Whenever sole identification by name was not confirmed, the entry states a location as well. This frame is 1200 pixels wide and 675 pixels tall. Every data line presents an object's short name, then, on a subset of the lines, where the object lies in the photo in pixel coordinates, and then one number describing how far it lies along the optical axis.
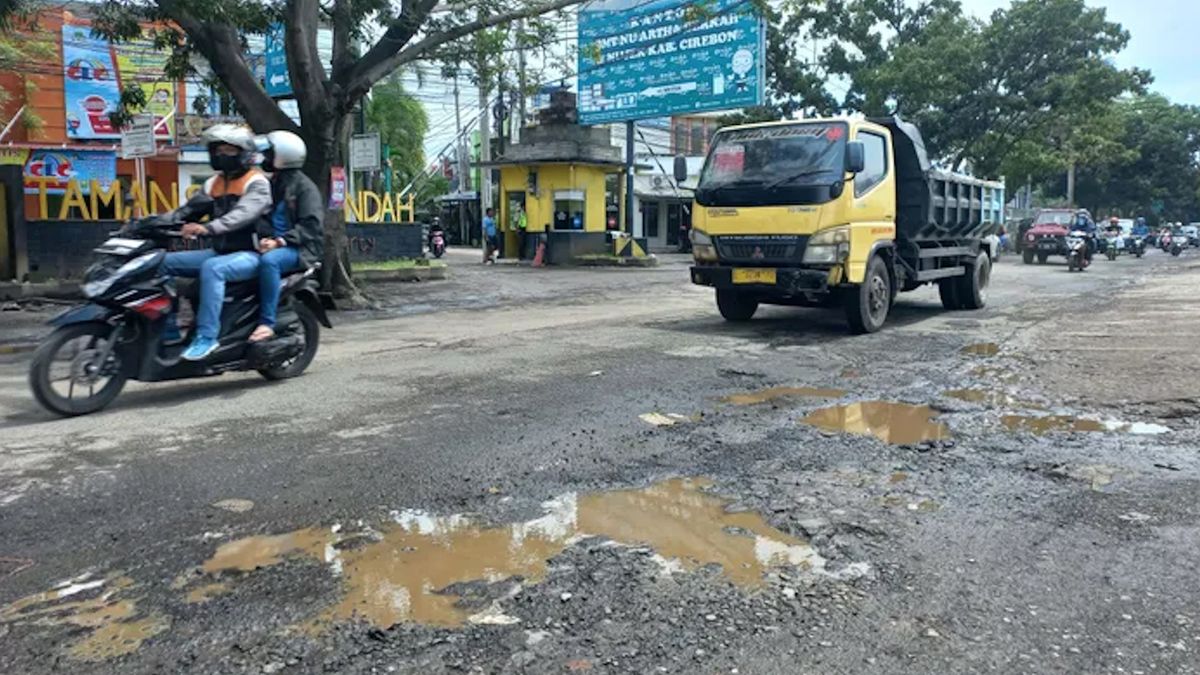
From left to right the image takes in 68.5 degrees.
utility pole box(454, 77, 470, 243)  37.69
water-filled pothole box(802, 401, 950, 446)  5.18
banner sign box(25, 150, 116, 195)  23.30
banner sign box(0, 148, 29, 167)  23.05
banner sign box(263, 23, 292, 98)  17.89
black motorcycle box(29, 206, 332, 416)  5.30
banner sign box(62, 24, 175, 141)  23.89
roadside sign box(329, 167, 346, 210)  12.30
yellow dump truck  8.98
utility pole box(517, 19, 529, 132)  14.73
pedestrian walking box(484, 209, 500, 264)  25.45
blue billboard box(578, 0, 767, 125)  22.89
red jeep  27.25
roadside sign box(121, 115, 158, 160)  13.67
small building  24.80
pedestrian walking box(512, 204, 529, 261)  25.70
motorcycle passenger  6.15
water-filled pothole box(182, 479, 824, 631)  2.91
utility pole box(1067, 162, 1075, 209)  44.83
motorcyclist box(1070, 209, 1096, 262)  27.23
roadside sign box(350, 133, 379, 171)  16.89
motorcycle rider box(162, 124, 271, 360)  5.71
